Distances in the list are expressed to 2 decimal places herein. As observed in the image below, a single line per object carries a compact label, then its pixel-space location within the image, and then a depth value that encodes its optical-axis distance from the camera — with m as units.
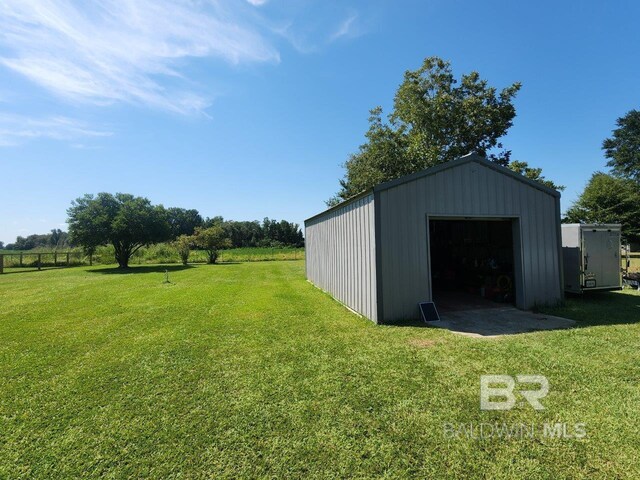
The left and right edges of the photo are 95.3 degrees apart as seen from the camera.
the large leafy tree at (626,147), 36.19
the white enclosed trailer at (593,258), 8.10
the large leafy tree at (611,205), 26.58
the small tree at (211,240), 27.12
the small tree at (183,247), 25.68
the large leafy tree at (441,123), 19.66
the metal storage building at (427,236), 6.29
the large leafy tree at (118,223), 21.06
